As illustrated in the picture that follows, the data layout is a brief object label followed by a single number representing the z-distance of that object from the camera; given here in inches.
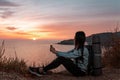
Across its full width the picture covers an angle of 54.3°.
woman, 119.2
